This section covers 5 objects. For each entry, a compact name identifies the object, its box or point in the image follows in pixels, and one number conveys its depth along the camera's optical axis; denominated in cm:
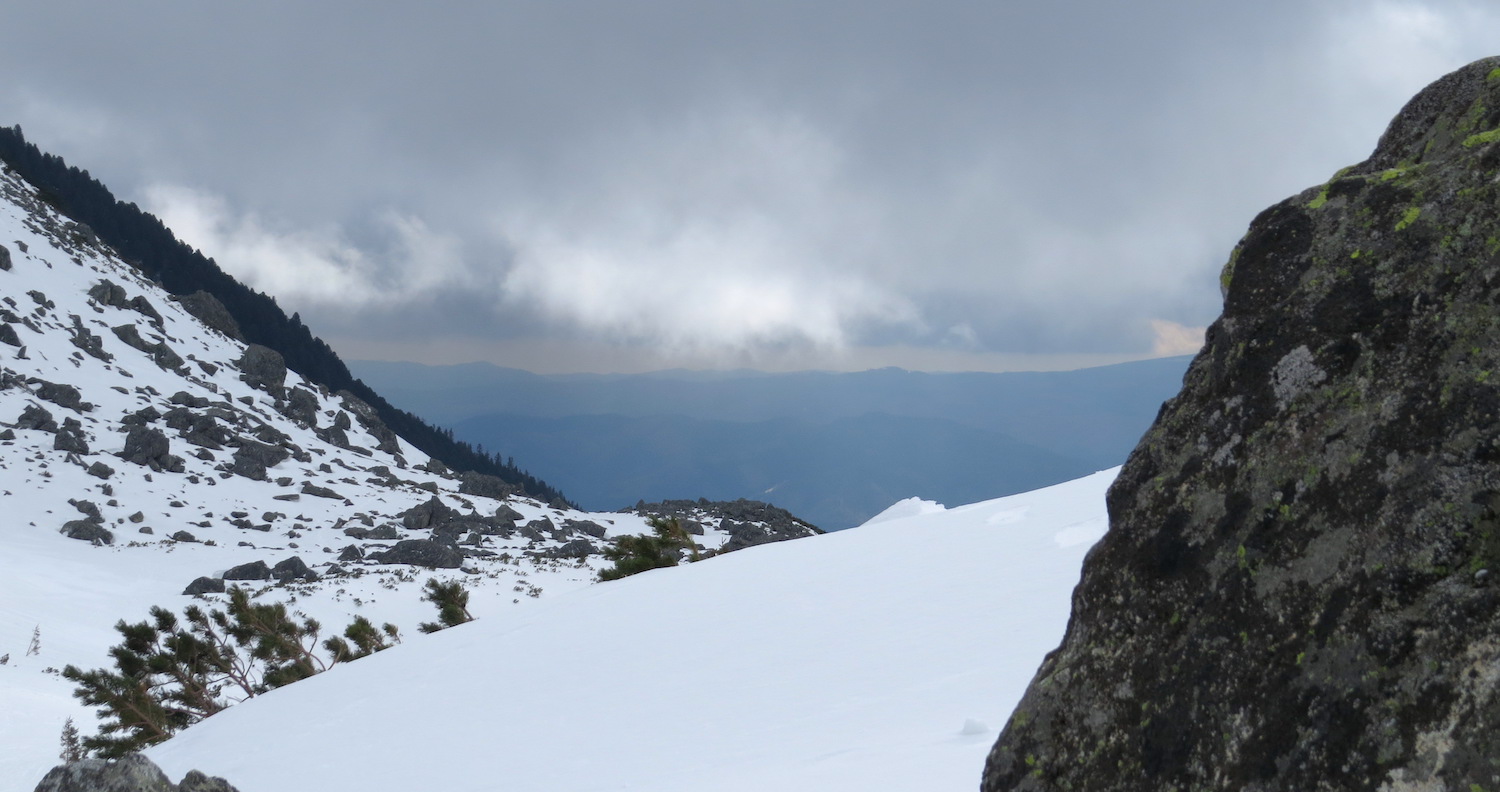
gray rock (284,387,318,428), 6438
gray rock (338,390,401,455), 6969
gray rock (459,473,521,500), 6169
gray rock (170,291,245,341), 7812
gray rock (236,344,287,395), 6794
